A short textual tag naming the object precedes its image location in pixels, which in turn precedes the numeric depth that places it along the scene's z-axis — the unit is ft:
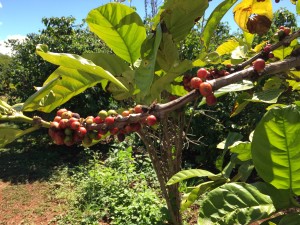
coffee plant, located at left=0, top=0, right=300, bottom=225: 2.20
